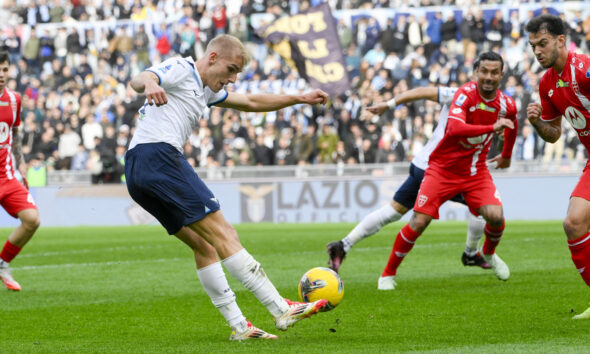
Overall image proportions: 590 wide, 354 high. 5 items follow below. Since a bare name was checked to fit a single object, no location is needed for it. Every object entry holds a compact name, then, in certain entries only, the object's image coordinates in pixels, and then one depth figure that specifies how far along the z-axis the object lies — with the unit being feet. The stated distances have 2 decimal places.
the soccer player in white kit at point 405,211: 66.40
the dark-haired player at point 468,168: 60.47
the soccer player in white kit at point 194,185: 40.42
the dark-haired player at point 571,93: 45.90
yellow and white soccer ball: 45.95
